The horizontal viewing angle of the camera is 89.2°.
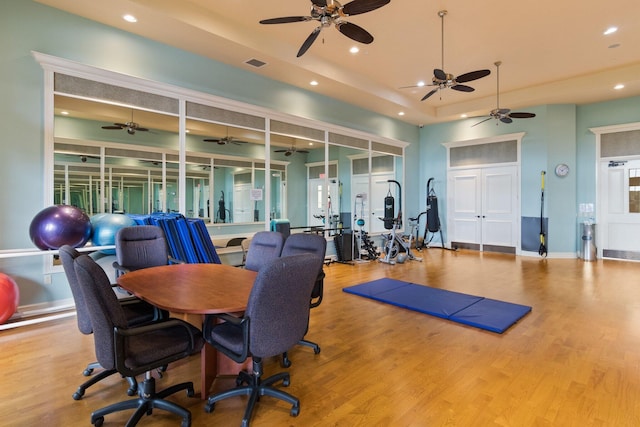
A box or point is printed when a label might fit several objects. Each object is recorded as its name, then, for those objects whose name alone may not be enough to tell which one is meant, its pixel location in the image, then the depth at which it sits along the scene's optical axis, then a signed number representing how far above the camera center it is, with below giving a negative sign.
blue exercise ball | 3.73 -0.20
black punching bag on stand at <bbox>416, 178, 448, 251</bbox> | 9.28 -0.17
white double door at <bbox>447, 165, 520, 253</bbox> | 8.37 +0.17
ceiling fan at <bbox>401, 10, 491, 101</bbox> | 4.79 +2.08
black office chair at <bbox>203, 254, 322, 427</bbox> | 1.75 -0.63
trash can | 7.41 -0.65
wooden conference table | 1.91 -0.54
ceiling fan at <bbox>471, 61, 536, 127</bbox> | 6.45 +2.04
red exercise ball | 3.21 -0.85
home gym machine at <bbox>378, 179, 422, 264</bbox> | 7.23 -0.66
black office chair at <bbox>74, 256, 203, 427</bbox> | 1.61 -0.75
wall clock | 7.68 +1.04
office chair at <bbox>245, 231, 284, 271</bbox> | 3.23 -0.36
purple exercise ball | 3.33 -0.16
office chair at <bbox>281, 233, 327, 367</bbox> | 2.91 -0.32
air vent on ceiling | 5.28 +2.49
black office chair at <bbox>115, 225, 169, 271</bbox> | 3.19 -0.35
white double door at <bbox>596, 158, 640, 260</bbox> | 7.17 +0.10
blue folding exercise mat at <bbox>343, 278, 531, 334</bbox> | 3.63 -1.17
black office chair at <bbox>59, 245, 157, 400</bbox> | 2.03 -0.74
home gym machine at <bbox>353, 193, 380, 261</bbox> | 7.45 -0.68
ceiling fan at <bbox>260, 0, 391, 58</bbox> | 3.22 +2.09
